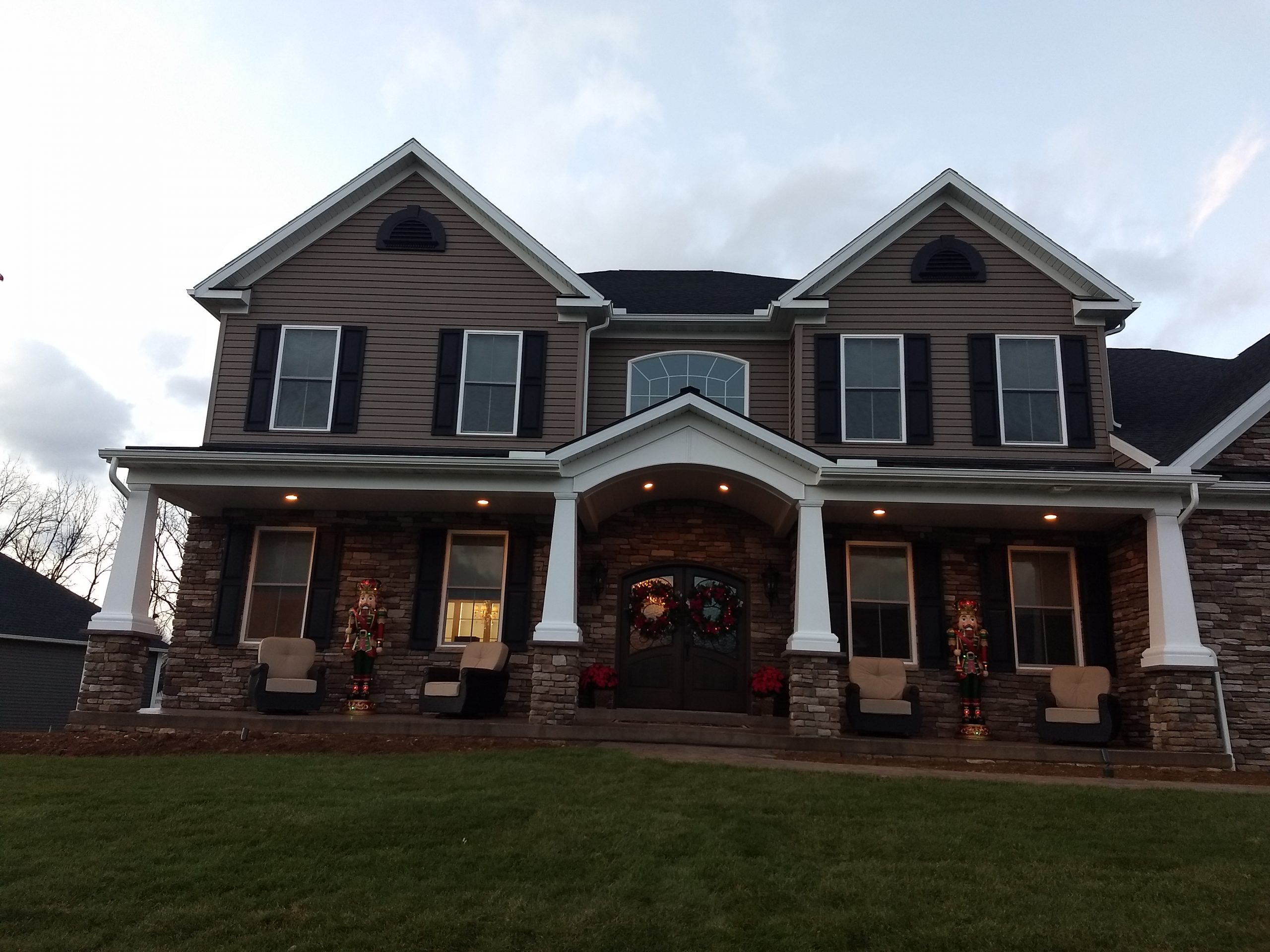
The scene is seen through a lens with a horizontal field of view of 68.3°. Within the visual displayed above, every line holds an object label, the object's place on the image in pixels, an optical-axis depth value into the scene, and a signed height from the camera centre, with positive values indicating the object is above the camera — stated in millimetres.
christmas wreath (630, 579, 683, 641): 11977 +992
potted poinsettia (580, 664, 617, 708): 11305 +9
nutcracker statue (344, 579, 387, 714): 11227 +385
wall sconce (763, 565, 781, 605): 11883 +1293
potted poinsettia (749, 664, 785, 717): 11086 +28
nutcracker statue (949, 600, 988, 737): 10914 +422
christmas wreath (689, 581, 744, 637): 11922 +984
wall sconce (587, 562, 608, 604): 11961 +1317
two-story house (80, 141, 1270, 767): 10477 +2383
